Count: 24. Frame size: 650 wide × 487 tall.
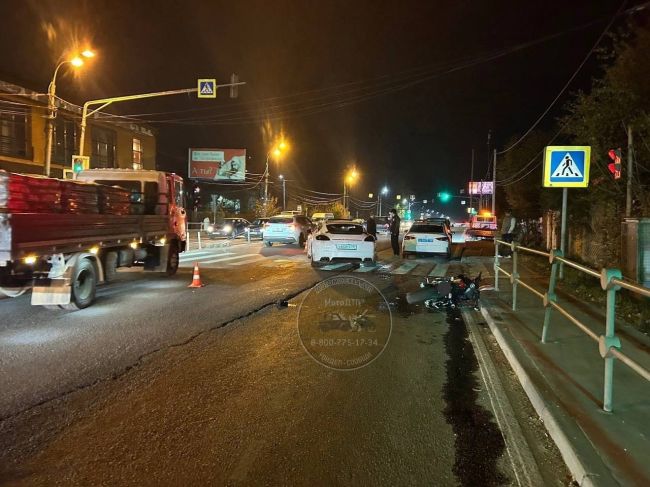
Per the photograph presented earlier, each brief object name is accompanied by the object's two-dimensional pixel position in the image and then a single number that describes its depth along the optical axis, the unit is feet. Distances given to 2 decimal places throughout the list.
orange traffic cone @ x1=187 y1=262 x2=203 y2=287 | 38.86
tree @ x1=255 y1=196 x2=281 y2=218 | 168.26
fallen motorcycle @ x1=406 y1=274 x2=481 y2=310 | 32.09
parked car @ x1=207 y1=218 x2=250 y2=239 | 127.28
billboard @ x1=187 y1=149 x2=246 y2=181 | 179.73
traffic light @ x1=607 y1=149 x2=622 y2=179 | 35.88
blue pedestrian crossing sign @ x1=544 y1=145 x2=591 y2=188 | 31.81
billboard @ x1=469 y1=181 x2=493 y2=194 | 182.68
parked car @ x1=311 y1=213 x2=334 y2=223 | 151.57
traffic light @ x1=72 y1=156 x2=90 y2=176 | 66.04
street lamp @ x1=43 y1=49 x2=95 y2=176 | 59.33
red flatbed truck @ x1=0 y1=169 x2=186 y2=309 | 25.55
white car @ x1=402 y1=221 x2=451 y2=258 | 63.10
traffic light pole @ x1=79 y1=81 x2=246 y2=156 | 59.11
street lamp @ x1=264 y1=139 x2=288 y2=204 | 123.65
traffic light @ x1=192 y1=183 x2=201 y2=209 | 53.06
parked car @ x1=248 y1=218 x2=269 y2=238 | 116.47
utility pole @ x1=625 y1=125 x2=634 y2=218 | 34.81
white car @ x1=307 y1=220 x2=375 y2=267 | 50.16
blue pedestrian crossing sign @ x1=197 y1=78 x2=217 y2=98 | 58.80
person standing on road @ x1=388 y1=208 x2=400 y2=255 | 70.73
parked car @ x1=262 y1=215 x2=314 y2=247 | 84.64
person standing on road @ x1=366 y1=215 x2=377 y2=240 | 71.60
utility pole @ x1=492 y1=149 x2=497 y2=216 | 142.66
